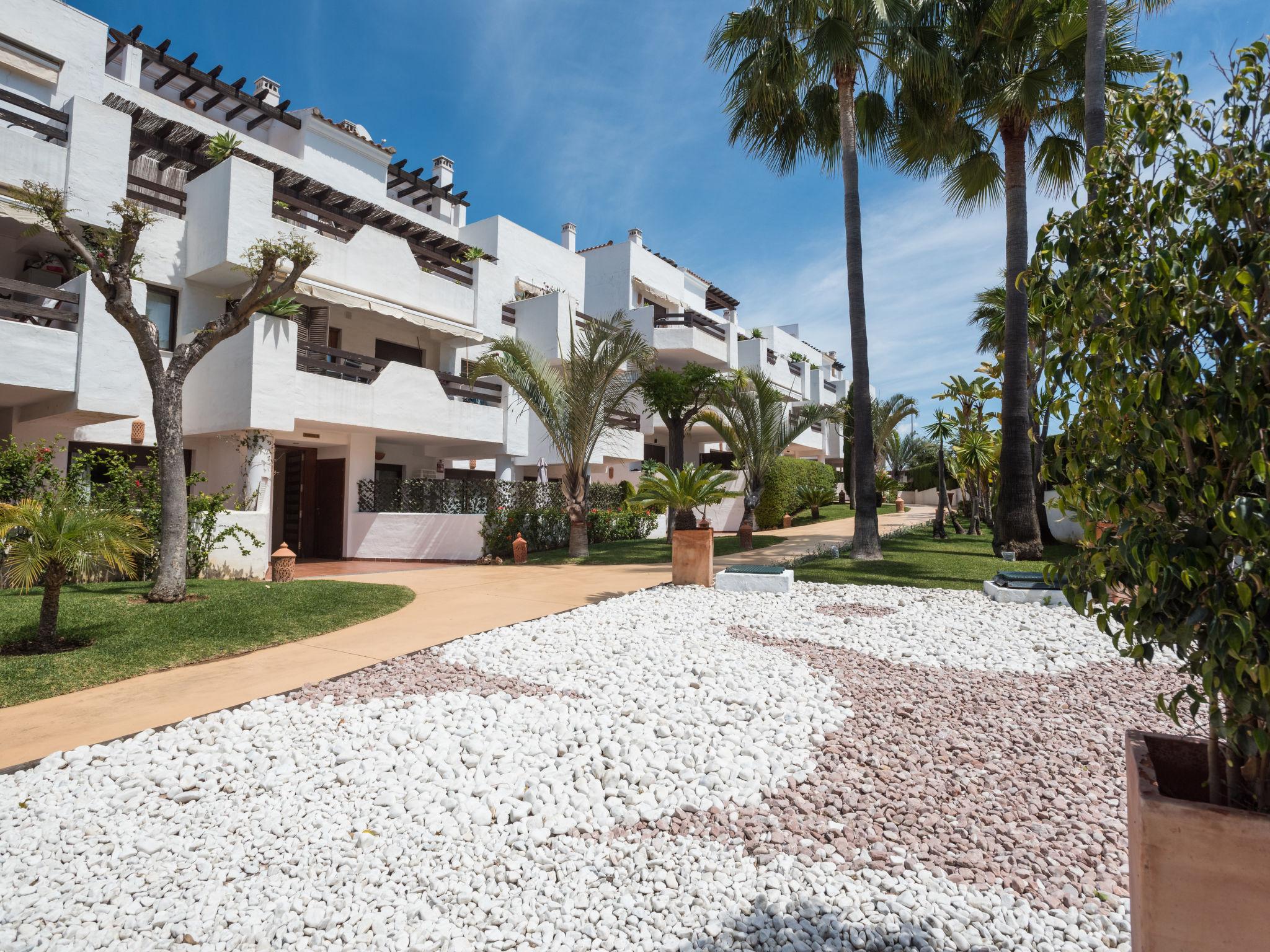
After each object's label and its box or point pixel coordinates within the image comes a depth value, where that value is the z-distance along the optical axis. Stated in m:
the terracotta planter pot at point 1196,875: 1.76
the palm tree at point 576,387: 14.49
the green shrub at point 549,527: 15.51
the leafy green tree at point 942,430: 21.62
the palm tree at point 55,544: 5.64
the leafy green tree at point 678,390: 19.38
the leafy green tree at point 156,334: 8.27
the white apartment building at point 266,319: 11.65
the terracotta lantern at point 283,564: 11.40
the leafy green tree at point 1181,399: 1.64
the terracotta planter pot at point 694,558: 10.46
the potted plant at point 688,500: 10.49
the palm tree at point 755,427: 17.98
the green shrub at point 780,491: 24.30
